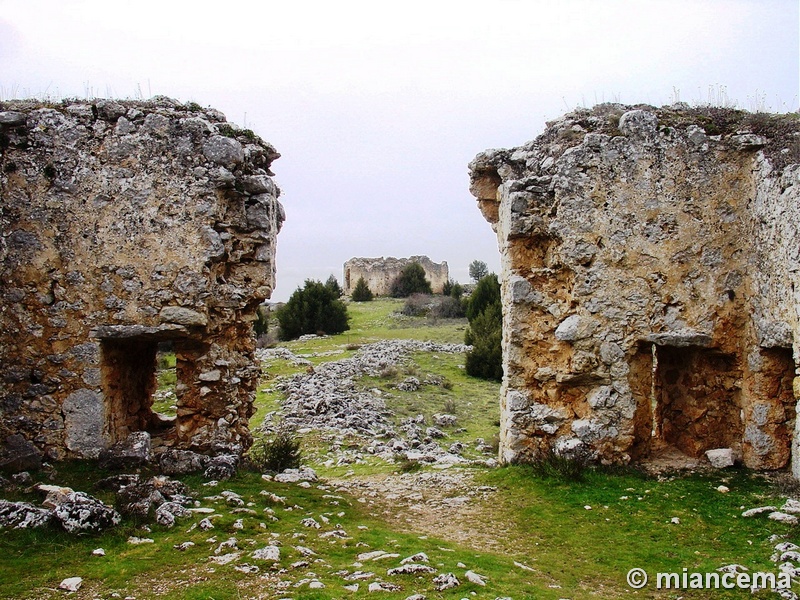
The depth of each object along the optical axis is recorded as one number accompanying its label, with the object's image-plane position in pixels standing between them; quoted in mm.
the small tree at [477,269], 45138
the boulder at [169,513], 5465
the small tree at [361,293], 34000
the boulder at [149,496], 5531
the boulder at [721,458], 7578
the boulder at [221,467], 6855
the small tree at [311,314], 23109
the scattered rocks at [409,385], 14430
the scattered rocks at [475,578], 4524
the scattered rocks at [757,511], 6188
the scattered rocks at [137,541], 5088
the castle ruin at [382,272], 35406
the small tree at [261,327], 23250
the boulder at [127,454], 6864
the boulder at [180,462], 6914
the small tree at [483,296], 23156
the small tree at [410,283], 34906
